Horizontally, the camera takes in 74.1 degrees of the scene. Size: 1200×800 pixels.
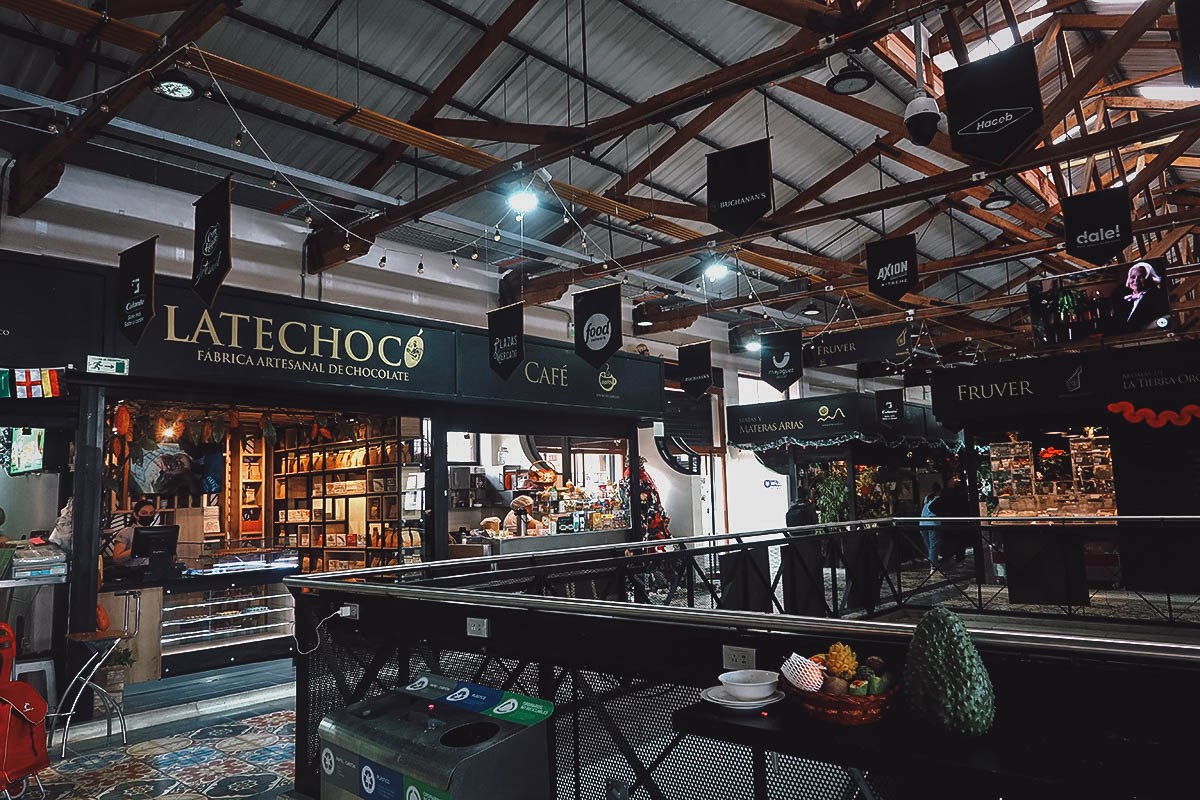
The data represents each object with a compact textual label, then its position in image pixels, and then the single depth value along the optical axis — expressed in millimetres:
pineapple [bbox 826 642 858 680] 2076
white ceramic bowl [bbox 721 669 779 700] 2156
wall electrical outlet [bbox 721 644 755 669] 2391
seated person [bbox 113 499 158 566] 7350
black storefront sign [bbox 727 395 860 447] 15195
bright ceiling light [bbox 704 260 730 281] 11812
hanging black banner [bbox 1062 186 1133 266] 8148
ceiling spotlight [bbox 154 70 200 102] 5418
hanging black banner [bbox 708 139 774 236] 6367
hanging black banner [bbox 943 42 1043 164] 5312
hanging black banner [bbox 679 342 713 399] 12508
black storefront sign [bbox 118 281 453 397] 6840
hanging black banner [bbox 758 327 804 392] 12203
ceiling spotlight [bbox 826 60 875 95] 5996
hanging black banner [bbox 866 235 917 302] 9367
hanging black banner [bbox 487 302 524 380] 8703
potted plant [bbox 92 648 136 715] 6098
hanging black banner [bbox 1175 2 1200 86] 4328
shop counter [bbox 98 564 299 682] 6871
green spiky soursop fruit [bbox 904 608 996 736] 1868
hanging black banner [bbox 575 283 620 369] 9117
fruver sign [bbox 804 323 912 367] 12859
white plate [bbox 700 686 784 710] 2135
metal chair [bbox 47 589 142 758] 5355
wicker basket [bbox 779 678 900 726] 1969
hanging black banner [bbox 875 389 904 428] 15141
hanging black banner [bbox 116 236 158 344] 6148
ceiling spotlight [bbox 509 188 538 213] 7812
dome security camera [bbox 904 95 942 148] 5566
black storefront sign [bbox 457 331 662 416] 9305
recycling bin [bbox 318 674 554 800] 2348
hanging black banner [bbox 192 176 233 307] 5766
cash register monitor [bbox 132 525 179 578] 7289
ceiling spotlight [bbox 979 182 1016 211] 9664
